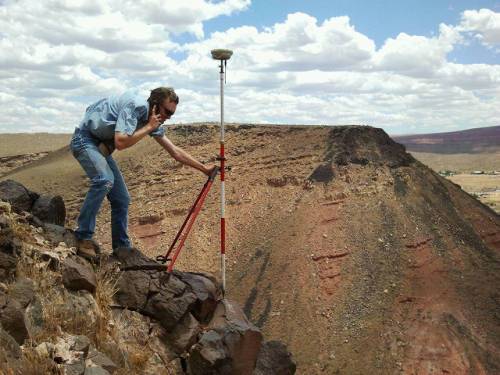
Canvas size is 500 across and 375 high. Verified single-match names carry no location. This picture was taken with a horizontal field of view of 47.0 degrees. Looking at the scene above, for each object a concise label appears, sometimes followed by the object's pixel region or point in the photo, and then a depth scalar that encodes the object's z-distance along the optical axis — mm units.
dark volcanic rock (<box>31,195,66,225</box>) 7203
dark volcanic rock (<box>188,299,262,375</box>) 6070
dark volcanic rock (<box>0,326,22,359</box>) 4422
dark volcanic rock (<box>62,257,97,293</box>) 5668
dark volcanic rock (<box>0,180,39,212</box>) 6906
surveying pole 8344
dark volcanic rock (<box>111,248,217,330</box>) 6270
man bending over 5996
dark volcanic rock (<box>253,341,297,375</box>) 7062
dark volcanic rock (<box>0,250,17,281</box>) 5254
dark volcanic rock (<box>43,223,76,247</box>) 6395
